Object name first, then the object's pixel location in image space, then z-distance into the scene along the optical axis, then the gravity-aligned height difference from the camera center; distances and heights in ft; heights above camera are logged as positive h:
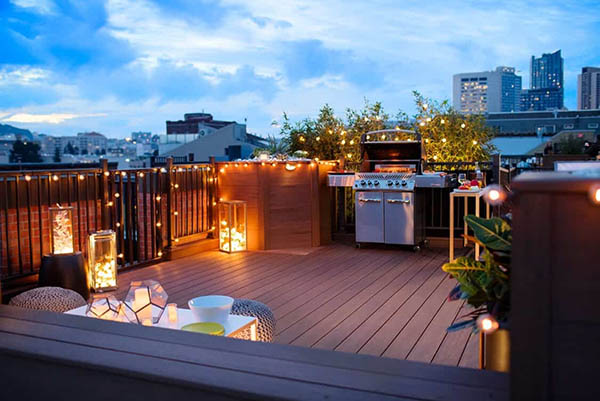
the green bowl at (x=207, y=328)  8.57 -2.59
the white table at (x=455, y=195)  19.66 -1.24
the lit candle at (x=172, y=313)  9.44 -2.56
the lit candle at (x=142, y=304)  9.34 -2.38
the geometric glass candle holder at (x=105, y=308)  9.39 -2.47
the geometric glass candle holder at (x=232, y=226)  24.03 -2.66
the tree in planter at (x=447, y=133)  30.82 +1.77
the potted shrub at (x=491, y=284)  4.98 -1.16
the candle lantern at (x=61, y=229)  16.06 -1.81
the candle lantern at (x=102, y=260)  17.39 -2.98
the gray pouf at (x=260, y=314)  10.38 -2.89
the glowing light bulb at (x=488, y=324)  4.91 -1.47
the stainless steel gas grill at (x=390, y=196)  23.80 -1.44
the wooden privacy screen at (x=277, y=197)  24.67 -1.44
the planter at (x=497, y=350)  5.07 -1.81
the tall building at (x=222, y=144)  76.11 +3.57
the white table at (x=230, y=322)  9.05 -2.72
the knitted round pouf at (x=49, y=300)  12.10 -2.97
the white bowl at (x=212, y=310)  9.07 -2.41
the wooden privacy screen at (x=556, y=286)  3.73 -0.88
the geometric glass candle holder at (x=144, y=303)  9.32 -2.38
